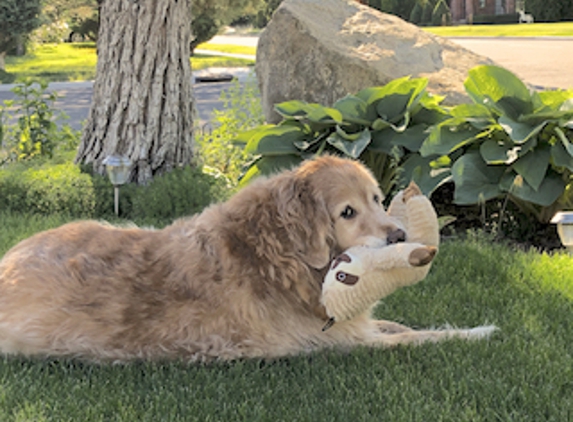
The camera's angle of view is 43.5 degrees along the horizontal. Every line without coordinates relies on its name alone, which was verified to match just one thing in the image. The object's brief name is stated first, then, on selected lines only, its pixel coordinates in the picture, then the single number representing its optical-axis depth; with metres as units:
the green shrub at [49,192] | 6.88
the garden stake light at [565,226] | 5.08
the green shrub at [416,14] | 48.24
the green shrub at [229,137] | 8.20
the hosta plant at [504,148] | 5.45
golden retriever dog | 3.48
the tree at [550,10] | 39.72
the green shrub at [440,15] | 47.34
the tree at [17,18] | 24.33
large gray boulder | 7.36
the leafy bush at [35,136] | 8.41
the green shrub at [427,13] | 48.26
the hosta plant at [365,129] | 6.14
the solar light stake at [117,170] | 6.63
